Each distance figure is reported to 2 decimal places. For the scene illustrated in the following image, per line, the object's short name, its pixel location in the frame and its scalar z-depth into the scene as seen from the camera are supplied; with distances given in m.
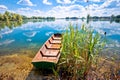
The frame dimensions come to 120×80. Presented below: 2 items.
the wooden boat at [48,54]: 2.77
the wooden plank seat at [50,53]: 3.45
